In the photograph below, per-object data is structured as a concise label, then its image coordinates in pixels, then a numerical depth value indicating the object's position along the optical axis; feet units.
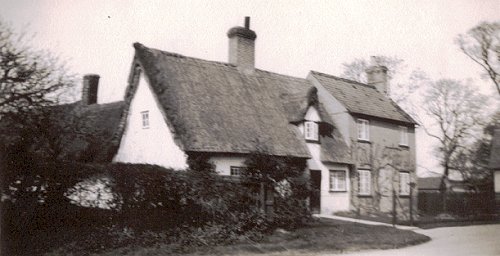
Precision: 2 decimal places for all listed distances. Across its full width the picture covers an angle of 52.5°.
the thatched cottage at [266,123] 67.31
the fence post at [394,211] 64.18
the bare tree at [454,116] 105.70
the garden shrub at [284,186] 52.70
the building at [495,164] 109.81
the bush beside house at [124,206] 38.65
